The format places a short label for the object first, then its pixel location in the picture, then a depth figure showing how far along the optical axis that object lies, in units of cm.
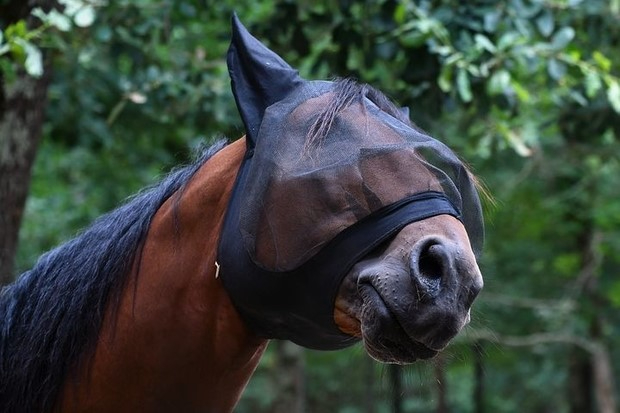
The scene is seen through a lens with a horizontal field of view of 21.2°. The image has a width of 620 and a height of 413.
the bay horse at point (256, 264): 391
